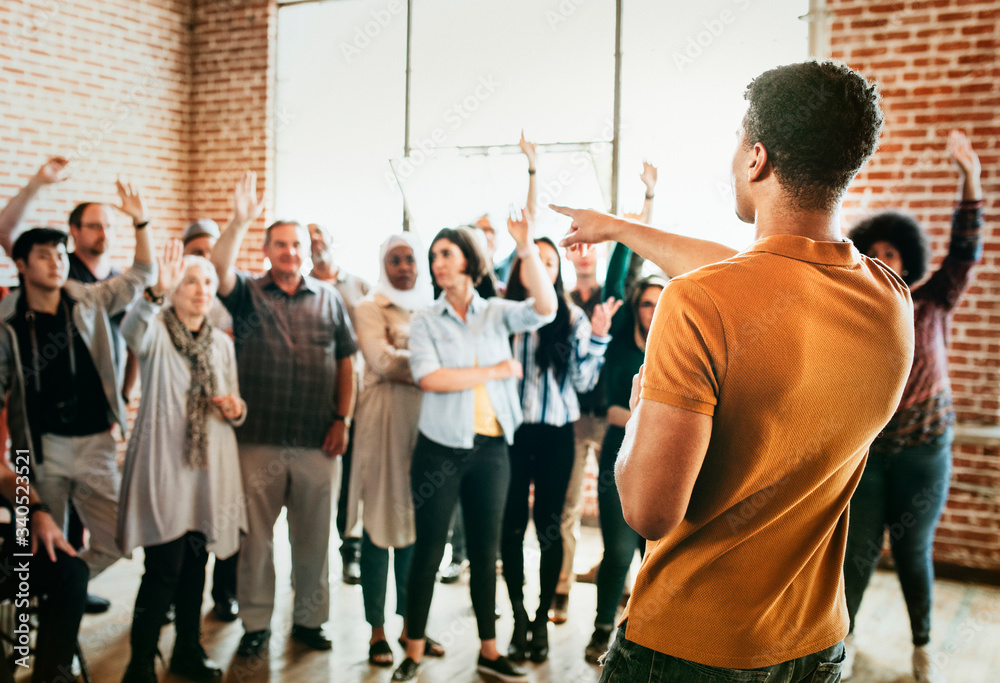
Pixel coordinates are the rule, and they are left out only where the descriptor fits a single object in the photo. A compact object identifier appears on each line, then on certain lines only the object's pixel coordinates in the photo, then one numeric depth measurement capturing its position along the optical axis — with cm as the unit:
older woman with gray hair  259
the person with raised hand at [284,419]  297
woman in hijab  298
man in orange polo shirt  89
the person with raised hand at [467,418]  271
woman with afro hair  279
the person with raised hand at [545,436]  299
